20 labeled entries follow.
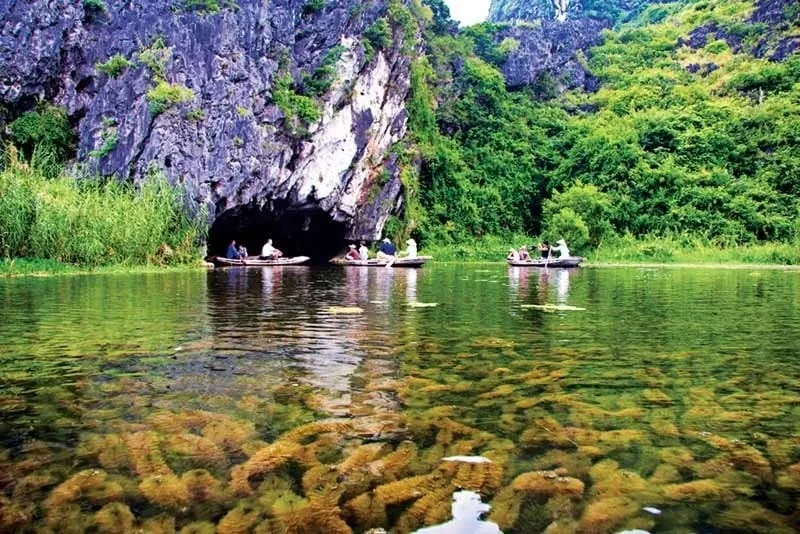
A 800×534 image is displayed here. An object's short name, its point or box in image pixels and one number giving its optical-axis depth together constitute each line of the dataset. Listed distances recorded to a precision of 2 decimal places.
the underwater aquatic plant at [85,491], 3.13
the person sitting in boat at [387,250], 30.53
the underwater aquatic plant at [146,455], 3.50
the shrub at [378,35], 36.00
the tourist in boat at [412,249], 30.39
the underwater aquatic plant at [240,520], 2.83
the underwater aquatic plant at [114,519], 2.84
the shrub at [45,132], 27.94
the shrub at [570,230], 38.81
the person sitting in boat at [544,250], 31.16
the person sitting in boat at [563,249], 29.11
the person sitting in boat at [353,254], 33.22
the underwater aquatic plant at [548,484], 3.23
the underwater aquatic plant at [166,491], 3.12
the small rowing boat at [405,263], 29.28
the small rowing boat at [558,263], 28.33
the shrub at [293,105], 31.39
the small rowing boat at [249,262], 29.14
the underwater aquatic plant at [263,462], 3.30
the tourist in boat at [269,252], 31.72
